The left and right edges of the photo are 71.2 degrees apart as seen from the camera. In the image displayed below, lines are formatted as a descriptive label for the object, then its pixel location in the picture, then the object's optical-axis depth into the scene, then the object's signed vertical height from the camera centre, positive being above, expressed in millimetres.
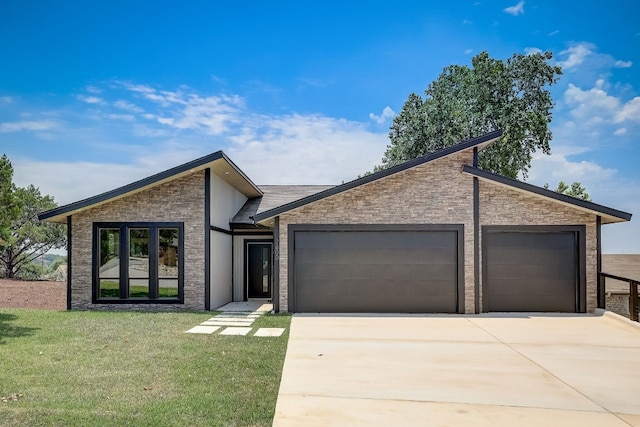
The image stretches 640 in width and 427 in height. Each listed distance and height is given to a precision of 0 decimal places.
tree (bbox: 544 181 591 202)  40466 +3073
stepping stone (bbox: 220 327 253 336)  9083 -2259
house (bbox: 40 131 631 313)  12073 -534
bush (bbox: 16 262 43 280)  28414 -3211
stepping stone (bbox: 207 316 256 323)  10781 -2366
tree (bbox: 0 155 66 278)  24516 -825
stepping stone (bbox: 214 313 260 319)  11539 -2422
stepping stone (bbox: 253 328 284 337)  8891 -2252
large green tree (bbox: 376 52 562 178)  25453 +6331
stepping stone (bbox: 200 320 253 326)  10203 -2323
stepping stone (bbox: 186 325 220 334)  9151 -2257
